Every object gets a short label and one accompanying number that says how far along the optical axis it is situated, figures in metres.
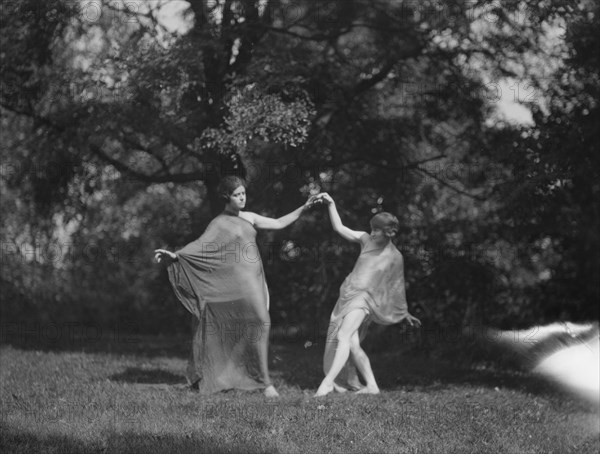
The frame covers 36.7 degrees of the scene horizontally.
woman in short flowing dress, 10.10
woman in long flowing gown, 9.85
